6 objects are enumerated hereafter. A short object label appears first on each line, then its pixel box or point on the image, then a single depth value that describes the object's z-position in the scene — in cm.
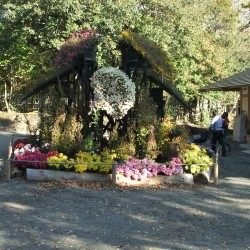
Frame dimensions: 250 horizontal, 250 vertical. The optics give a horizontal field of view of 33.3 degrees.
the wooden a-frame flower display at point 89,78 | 1025
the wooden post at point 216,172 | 943
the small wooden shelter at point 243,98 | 1892
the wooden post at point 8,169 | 902
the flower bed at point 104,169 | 895
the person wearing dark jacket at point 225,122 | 1611
